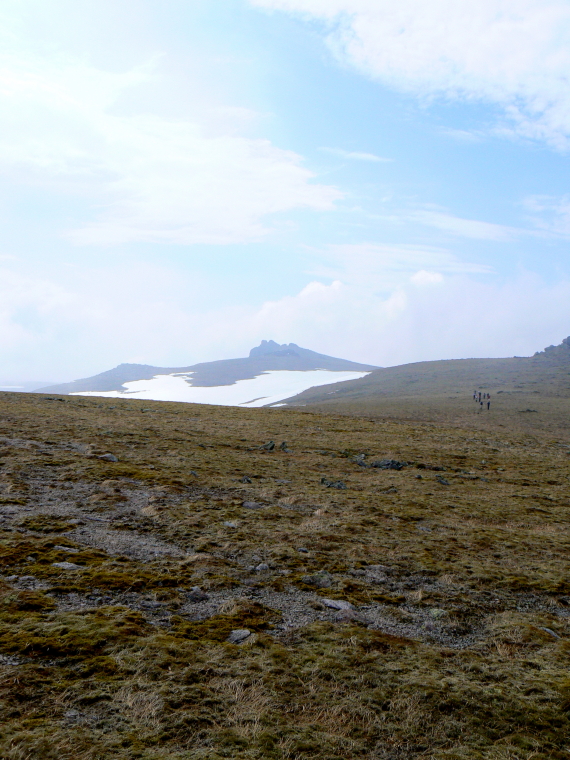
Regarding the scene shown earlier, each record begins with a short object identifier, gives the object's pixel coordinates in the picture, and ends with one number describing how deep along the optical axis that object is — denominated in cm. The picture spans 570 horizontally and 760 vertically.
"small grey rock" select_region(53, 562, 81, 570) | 985
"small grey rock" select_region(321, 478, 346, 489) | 2133
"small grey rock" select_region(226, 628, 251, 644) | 787
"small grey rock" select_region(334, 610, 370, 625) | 912
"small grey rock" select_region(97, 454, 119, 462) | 2097
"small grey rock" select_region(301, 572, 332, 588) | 1075
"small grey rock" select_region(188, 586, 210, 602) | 935
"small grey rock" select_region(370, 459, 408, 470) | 2712
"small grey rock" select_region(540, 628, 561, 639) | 931
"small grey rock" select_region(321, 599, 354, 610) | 962
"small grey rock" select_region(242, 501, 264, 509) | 1673
